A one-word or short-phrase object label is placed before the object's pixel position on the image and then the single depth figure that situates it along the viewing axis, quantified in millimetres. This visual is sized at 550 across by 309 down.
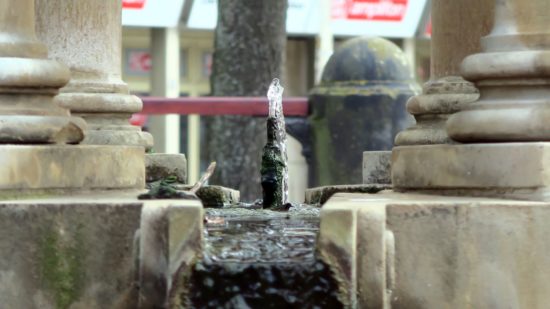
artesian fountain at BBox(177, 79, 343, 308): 7539
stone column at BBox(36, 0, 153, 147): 10805
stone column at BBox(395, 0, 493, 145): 10297
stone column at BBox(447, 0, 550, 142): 8484
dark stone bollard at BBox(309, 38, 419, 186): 16156
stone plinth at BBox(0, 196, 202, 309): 7840
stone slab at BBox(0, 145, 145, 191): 8453
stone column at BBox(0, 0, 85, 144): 8672
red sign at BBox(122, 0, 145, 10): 27766
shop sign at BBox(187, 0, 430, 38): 30609
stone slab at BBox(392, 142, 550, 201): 8258
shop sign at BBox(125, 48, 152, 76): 29828
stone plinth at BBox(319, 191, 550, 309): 7855
